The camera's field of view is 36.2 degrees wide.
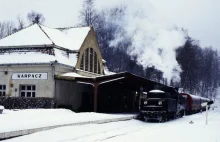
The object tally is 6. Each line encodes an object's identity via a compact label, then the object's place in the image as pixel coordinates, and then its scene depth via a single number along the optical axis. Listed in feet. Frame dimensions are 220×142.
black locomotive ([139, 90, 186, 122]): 84.23
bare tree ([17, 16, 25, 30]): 234.50
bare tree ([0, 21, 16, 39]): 246.25
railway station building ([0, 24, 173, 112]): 94.39
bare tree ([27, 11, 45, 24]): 239.58
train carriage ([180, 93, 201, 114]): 126.41
